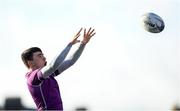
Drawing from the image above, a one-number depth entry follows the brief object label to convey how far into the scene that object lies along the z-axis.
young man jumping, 15.55
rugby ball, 20.21
